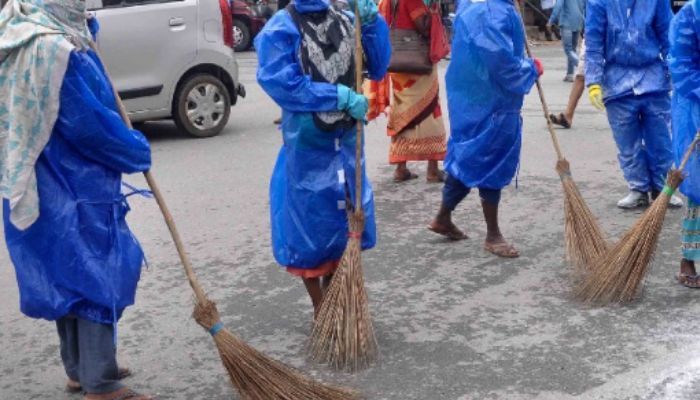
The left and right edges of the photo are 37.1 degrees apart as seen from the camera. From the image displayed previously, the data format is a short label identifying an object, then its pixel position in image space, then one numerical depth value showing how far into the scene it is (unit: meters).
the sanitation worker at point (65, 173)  3.66
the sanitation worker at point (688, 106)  4.96
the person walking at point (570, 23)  13.34
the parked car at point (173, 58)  9.46
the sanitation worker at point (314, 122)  4.37
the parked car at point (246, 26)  20.09
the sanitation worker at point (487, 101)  5.45
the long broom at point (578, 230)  5.40
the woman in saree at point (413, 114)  7.57
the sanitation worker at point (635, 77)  6.48
